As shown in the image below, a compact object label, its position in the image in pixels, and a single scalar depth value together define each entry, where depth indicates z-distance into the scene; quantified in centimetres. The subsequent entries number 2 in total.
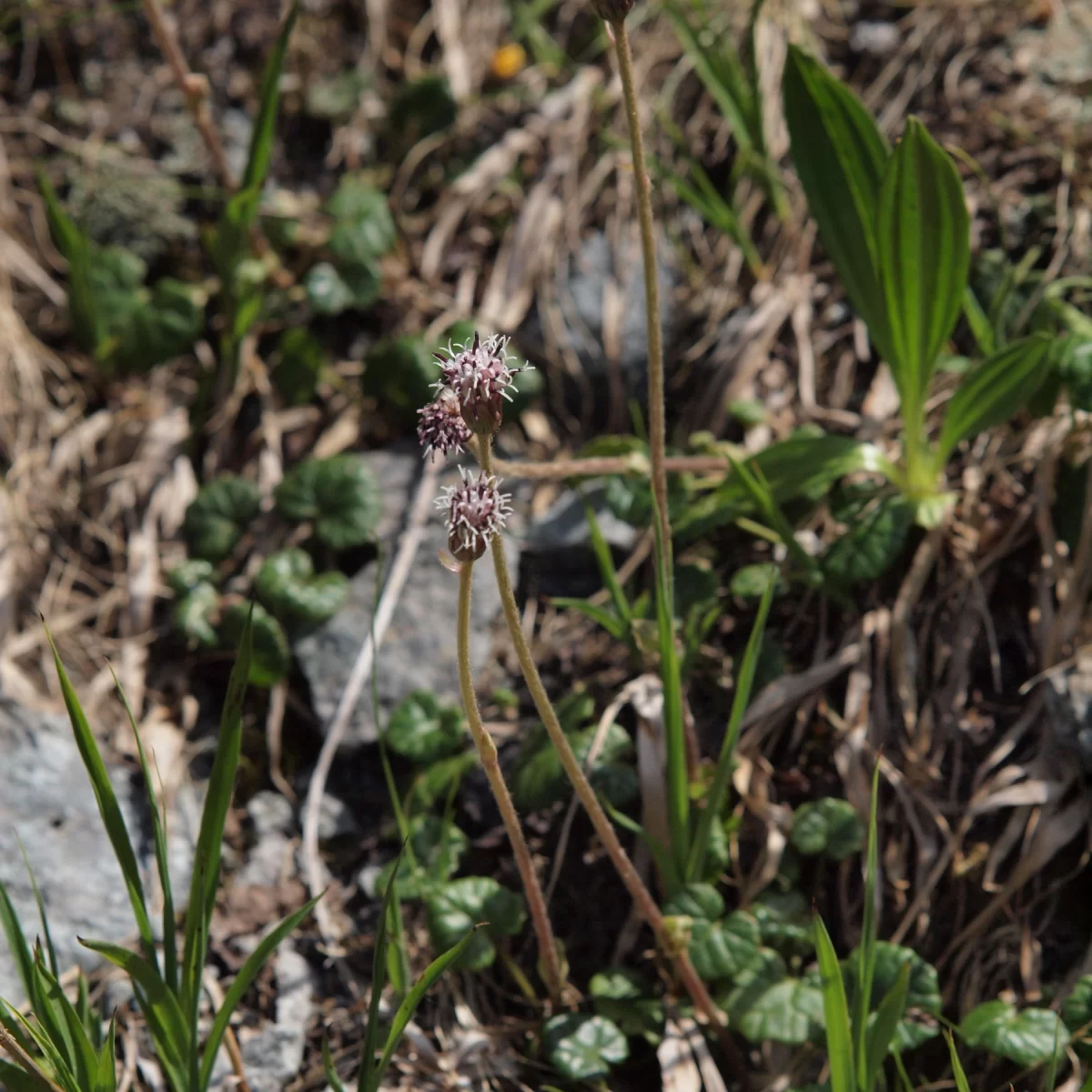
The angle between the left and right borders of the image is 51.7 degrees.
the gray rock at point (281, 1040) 217
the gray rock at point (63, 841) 237
